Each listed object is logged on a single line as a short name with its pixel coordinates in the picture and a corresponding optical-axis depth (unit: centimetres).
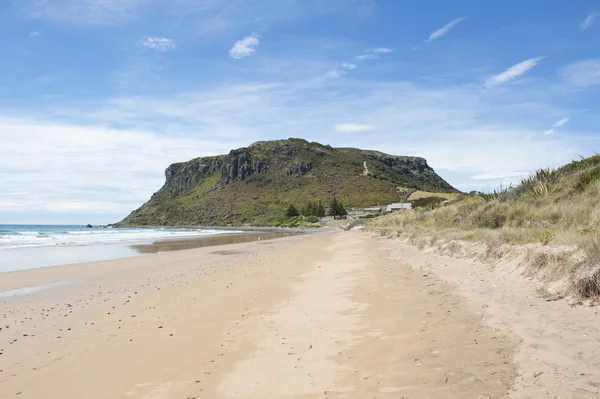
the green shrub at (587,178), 1513
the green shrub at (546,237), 913
